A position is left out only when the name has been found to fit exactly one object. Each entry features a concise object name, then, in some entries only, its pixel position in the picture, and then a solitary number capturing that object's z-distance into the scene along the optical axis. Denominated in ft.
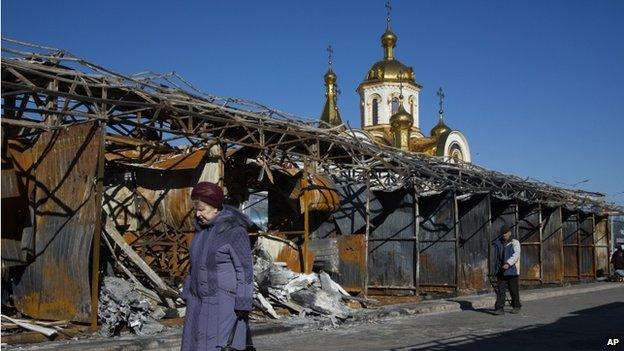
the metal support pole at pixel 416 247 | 62.44
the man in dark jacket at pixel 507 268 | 48.11
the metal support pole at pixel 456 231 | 65.10
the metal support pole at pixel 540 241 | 80.89
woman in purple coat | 17.83
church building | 164.04
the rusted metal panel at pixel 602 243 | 108.03
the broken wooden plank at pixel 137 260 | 41.91
